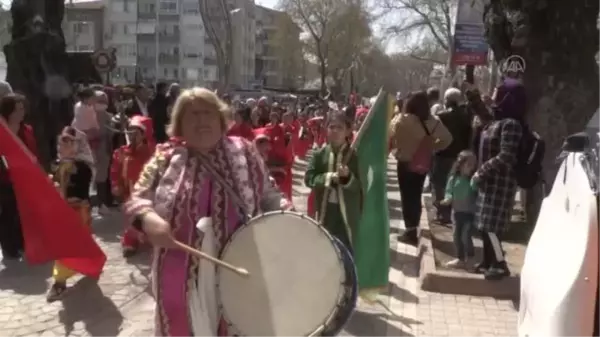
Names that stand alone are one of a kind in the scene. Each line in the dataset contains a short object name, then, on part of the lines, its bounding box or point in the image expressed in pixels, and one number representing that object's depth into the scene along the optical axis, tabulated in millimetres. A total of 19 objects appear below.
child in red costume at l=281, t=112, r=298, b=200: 9367
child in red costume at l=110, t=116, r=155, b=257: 8266
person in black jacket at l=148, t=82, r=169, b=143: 11992
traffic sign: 16297
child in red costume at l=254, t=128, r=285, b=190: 7746
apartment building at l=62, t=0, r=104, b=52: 89888
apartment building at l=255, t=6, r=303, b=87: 79500
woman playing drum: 3547
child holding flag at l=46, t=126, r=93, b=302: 7090
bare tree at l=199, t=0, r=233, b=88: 19047
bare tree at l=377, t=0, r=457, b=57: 52406
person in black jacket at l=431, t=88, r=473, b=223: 9898
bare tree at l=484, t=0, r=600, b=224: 9430
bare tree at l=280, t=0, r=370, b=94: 60375
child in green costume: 6020
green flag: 6203
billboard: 16531
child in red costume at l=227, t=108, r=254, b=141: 9813
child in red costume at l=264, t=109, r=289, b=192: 9008
